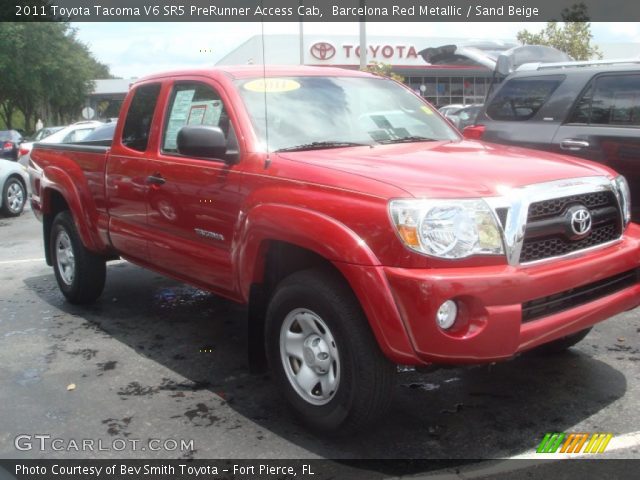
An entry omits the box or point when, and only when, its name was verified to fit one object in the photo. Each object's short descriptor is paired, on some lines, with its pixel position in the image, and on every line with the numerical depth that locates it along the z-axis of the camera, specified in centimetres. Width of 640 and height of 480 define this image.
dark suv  587
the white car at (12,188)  1218
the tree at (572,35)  3152
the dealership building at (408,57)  3656
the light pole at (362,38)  1339
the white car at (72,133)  1338
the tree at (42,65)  3244
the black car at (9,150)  1881
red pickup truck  304
